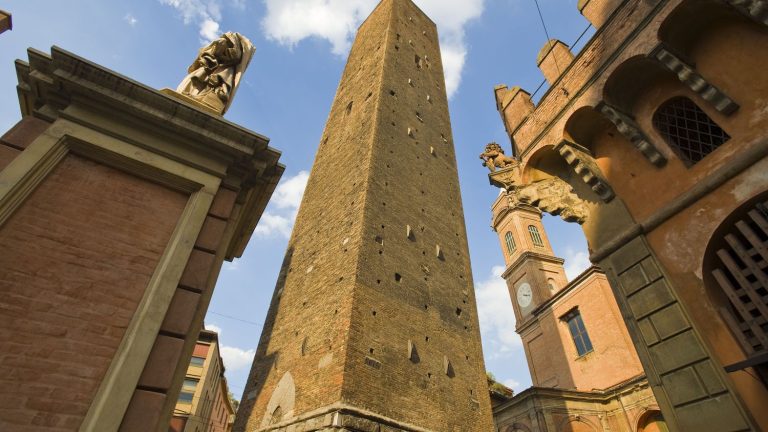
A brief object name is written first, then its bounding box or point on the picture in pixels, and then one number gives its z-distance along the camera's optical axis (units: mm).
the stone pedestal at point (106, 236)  2857
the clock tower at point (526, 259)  24672
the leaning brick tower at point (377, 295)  8867
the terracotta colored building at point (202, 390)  21447
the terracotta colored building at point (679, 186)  4031
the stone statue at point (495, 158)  7820
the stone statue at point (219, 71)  5172
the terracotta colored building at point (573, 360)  15117
